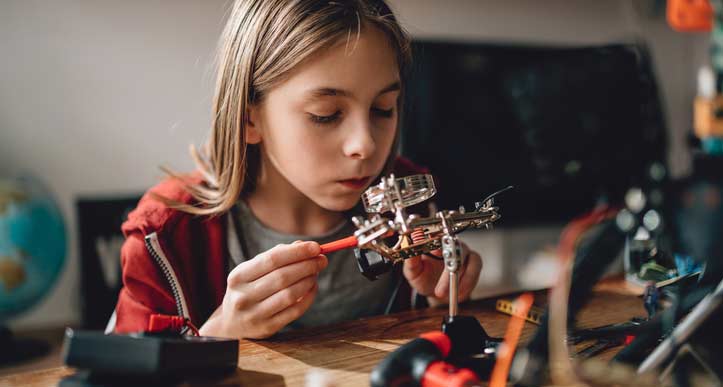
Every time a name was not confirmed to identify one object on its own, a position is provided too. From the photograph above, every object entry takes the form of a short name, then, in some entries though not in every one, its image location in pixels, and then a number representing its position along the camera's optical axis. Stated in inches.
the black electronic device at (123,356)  20.8
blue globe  80.6
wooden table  24.2
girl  29.1
